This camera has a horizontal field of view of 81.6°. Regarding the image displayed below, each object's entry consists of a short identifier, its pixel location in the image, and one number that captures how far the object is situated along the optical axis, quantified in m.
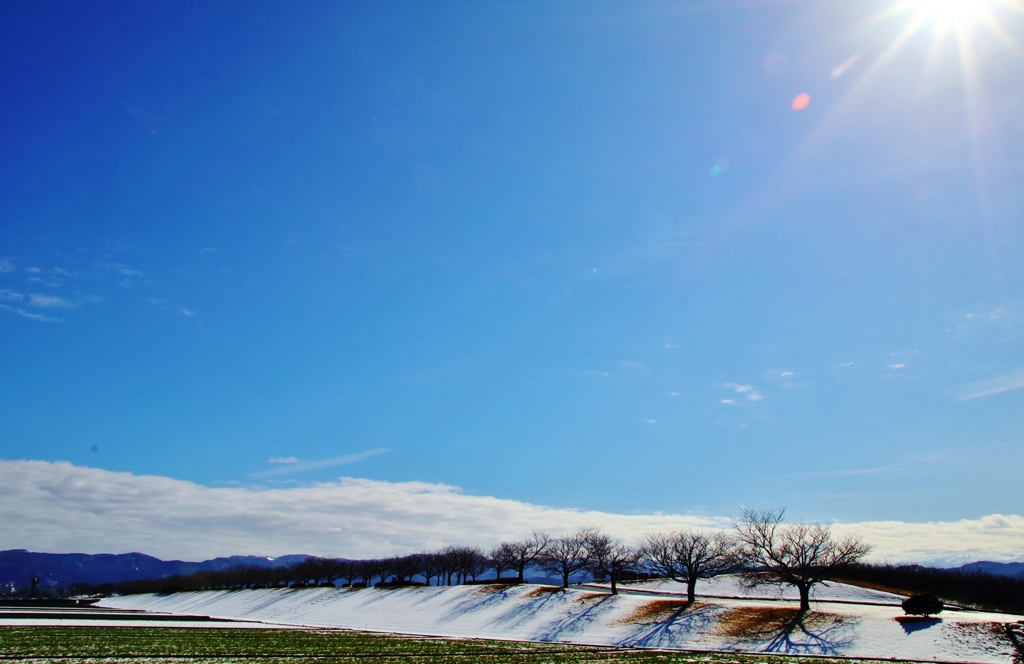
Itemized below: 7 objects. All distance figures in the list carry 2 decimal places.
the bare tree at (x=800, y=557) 53.69
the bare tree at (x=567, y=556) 94.78
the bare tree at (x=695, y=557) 66.12
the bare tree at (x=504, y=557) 107.21
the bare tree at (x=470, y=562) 131.25
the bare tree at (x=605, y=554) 87.81
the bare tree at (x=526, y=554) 103.66
